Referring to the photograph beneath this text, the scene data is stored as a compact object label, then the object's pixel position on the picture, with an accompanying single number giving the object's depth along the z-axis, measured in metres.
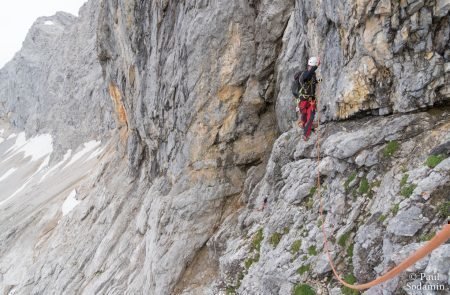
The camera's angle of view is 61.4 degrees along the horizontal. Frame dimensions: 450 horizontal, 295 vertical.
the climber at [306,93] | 14.16
